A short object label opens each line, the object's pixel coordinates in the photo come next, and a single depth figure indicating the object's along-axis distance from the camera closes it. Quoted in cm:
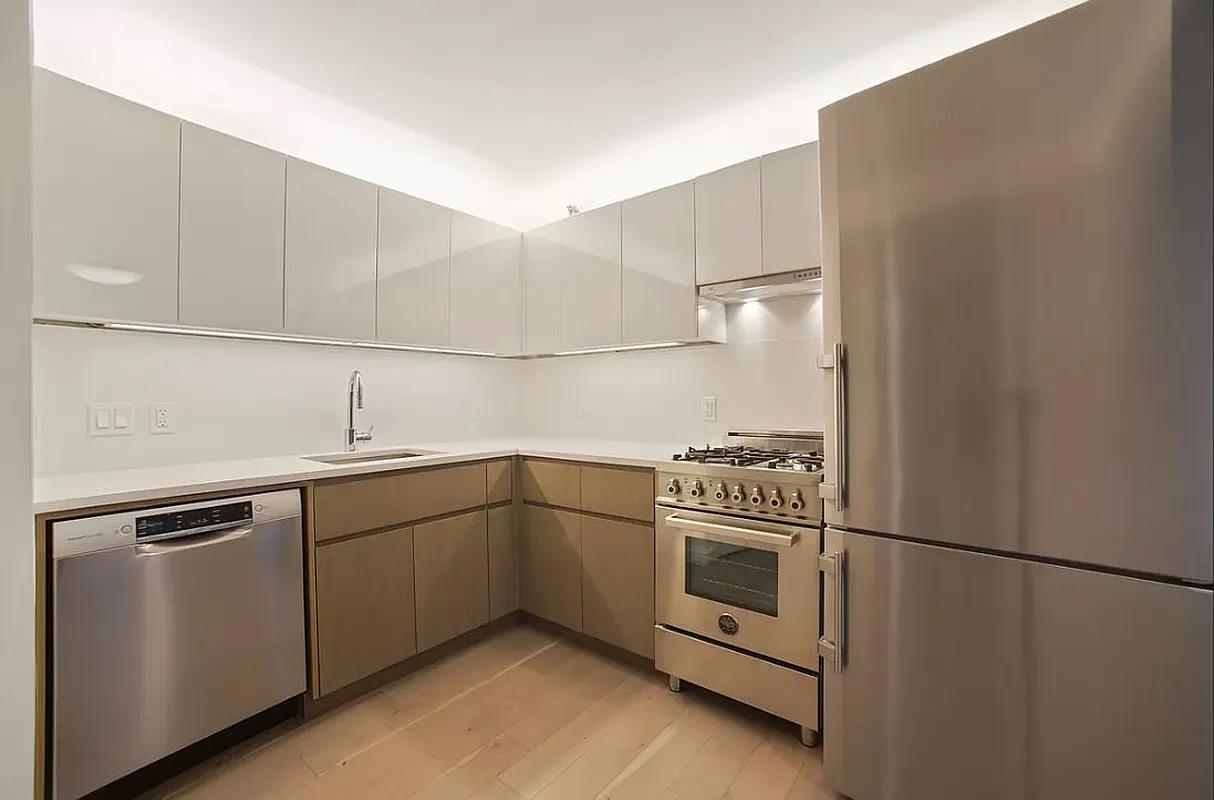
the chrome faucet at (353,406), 261
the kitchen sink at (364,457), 245
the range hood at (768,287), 223
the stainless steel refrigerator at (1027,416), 113
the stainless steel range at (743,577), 184
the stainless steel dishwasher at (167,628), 147
